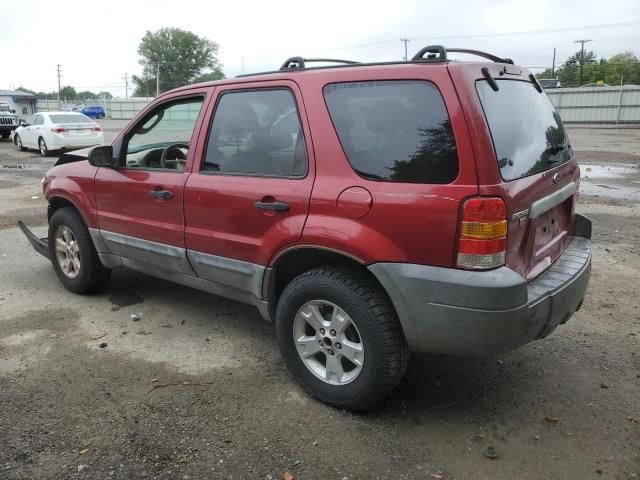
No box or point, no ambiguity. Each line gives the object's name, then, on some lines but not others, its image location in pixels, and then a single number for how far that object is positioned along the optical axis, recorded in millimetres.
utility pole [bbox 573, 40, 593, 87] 75525
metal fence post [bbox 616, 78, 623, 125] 30669
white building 63559
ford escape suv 2625
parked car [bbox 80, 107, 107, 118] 56875
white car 18000
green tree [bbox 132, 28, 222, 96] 98625
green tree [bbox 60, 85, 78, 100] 119406
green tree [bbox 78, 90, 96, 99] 117125
